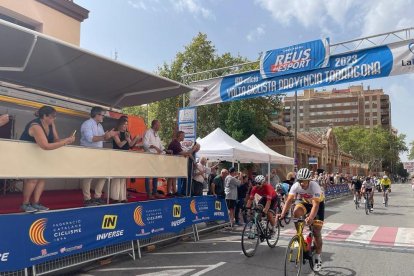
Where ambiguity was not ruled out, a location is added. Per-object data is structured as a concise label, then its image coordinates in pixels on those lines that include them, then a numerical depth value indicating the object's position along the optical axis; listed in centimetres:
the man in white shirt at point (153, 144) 924
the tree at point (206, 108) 3831
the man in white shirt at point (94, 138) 742
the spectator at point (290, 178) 1430
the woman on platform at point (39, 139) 589
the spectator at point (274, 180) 1908
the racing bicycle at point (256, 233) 795
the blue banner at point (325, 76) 1016
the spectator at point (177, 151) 988
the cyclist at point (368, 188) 1766
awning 628
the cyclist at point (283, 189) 1585
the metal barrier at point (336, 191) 2688
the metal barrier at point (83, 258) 586
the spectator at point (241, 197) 1277
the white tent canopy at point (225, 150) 1575
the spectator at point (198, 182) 1102
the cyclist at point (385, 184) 2194
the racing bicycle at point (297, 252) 589
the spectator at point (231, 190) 1182
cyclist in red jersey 879
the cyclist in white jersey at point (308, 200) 634
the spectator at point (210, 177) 1363
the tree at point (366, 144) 9368
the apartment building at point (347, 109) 13600
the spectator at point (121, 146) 790
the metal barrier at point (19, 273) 538
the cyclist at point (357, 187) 2023
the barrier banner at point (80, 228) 533
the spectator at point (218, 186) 1202
